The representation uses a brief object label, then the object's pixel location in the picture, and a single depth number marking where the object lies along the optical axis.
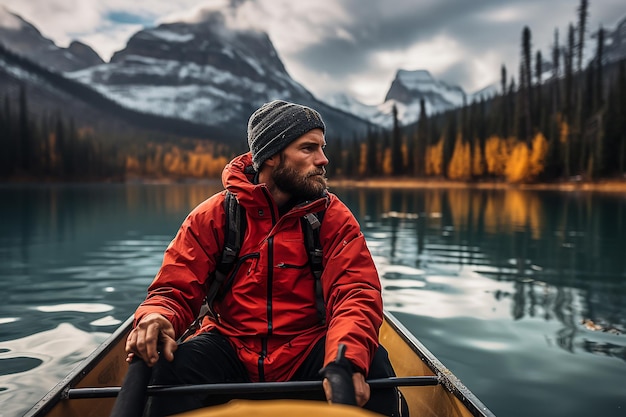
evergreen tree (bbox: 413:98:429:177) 105.94
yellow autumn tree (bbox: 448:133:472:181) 90.06
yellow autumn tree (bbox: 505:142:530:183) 72.38
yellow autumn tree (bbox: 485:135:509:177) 83.19
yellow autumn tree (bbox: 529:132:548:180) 71.88
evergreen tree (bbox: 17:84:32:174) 107.88
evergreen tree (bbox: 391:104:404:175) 109.50
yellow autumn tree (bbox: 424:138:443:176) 99.04
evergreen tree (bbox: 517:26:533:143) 83.64
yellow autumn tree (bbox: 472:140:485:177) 88.38
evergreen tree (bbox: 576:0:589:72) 78.31
